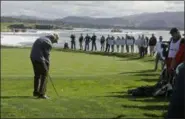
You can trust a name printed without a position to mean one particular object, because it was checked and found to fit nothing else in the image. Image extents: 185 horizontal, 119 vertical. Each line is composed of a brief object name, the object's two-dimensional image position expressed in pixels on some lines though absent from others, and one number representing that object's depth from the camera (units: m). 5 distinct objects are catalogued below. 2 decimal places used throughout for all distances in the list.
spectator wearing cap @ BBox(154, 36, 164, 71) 22.50
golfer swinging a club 13.34
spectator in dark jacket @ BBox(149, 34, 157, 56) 38.43
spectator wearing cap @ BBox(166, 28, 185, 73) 11.89
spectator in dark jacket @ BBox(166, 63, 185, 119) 2.40
